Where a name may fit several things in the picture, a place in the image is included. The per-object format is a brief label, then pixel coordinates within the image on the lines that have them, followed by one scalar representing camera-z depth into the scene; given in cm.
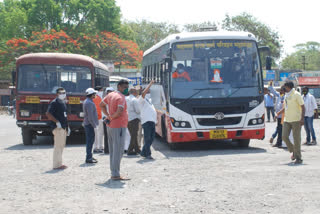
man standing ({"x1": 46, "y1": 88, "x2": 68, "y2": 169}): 1116
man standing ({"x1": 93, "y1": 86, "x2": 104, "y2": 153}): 1462
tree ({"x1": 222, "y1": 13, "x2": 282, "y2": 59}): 6381
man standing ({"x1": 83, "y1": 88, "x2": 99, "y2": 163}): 1193
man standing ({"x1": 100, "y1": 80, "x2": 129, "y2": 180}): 943
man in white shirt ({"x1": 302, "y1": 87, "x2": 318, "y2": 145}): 1603
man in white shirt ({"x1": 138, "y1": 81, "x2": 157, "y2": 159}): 1295
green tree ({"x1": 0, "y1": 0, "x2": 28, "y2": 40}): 4931
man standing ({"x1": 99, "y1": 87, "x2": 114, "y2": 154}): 1418
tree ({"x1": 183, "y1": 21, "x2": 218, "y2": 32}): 6808
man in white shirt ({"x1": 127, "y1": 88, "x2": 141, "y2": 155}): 1329
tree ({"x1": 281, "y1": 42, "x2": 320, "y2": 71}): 11294
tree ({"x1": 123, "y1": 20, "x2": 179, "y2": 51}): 7769
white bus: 1398
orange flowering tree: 4428
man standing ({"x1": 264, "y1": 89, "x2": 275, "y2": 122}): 2672
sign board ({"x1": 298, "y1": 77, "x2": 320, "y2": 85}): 3665
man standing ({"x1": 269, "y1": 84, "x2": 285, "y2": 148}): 1505
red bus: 1678
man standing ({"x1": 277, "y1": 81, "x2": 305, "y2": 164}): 1122
